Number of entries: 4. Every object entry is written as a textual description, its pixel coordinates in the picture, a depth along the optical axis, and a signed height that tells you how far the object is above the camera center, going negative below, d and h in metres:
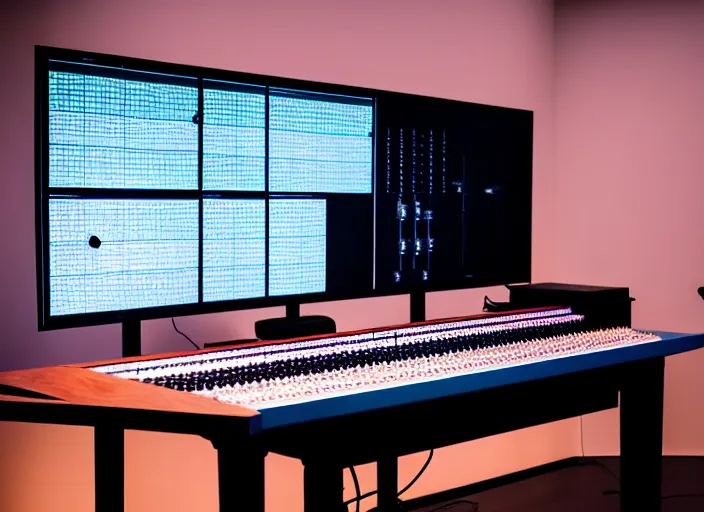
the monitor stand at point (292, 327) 1.92 -0.22
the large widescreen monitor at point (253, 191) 1.60 +0.10
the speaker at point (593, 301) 2.23 -0.19
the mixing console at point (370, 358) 1.36 -0.25
